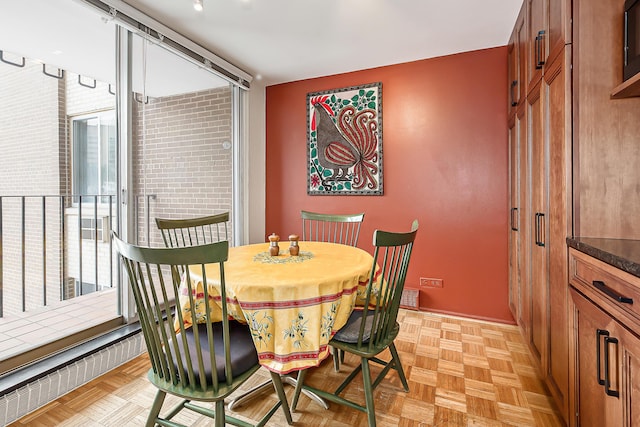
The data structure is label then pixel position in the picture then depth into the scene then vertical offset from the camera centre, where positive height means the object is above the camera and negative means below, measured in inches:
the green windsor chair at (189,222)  77.9 -2.7
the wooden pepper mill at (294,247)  71.6 -8.0
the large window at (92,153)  109.1 +20.8
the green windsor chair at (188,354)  41.0 -21.9
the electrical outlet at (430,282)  120.0 -27.1
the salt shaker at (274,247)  71.2 -8.0
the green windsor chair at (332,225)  102.7 -5.8
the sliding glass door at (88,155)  86.4 +19.7
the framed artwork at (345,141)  127.1 +29.4
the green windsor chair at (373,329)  55.6 -22.2
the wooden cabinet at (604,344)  36.7 -17.6
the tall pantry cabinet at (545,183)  54.9 +6.1
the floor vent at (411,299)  121.0 -33.5
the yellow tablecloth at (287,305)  49.9 -15.3
